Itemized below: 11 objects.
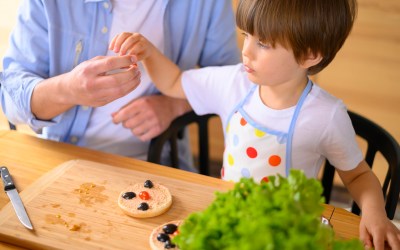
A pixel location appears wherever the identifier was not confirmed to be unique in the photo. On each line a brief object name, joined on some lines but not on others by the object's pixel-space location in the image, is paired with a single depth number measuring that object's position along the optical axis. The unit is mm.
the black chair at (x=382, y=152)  1145
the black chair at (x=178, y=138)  1337
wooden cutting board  886
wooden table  1007
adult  1188
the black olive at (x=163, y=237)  873
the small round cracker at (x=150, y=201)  950
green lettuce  543
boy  1016
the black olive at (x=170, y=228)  897
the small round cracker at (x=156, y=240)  857
